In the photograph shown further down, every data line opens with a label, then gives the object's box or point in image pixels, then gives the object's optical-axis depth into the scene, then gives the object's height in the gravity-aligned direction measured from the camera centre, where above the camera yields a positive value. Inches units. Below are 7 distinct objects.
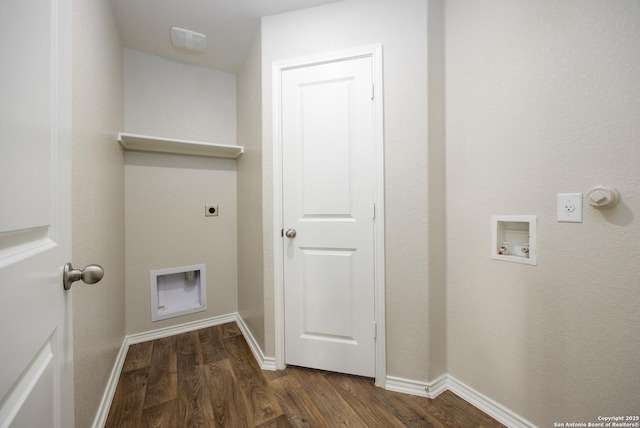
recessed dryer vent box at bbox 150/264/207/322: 83.0 -28.0
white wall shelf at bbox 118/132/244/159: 71.0 +21.9
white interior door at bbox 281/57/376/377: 58.7 -0.6
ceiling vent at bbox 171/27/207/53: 71.8 +53.6
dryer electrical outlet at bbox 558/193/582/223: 39.4 +0.7
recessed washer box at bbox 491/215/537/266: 45.1 -5.3
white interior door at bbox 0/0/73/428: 14.4 +0.0
